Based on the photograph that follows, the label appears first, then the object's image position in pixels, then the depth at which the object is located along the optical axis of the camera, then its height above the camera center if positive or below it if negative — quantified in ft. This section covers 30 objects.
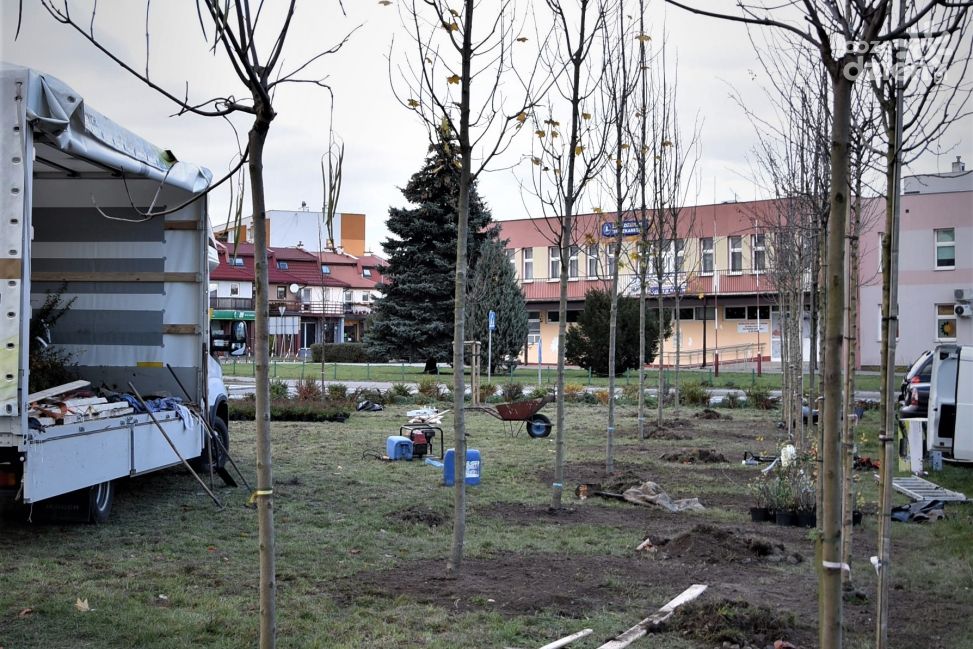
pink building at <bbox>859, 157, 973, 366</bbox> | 124.67 +10.09
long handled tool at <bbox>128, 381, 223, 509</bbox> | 28.66 -2.74
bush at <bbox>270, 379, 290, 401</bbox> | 76.34 -3.96
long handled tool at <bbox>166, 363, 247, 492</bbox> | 33.39 -4.80
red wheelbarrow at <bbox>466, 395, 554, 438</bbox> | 56.49 -4.32
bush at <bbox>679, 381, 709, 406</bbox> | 82.23 -4.41
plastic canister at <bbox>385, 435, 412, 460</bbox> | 45.39 -5.07
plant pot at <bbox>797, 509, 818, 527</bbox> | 29.68 -5.50
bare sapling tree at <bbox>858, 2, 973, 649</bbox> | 13.96 +2.68
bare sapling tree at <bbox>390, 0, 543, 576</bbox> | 21.74 +4.29
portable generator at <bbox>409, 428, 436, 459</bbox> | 46.06 -4.81
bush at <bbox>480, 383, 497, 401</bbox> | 82.99 -4.22
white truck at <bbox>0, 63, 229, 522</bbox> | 31.35 +2.19
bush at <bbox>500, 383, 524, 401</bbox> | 80.37 -4.13
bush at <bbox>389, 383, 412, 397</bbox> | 83.69 -4.24
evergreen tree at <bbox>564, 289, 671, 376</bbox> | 117.70 +1.42
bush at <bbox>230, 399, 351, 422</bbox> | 67.15 -4.97
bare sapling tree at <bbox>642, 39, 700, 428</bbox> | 49.83 +8.89
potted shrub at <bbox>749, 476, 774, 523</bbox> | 30.55 -5.33
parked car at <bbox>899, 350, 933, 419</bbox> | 48.11 -2.30
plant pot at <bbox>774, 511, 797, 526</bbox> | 29.81 -5.50
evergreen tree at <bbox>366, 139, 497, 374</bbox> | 128.88 +9.53
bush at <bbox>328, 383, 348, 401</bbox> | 77.71 -4.10
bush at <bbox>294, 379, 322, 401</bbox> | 76.23 -4.01
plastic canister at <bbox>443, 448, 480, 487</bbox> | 36.63 -4.95
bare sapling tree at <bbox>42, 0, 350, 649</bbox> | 12.39 +2.45
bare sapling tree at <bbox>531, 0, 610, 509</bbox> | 29.60 +6.08
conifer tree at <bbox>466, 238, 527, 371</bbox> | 118.21 +5.40
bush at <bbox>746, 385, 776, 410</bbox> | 77.92 -4.53
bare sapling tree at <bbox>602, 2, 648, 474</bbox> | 36.50 +8.34
